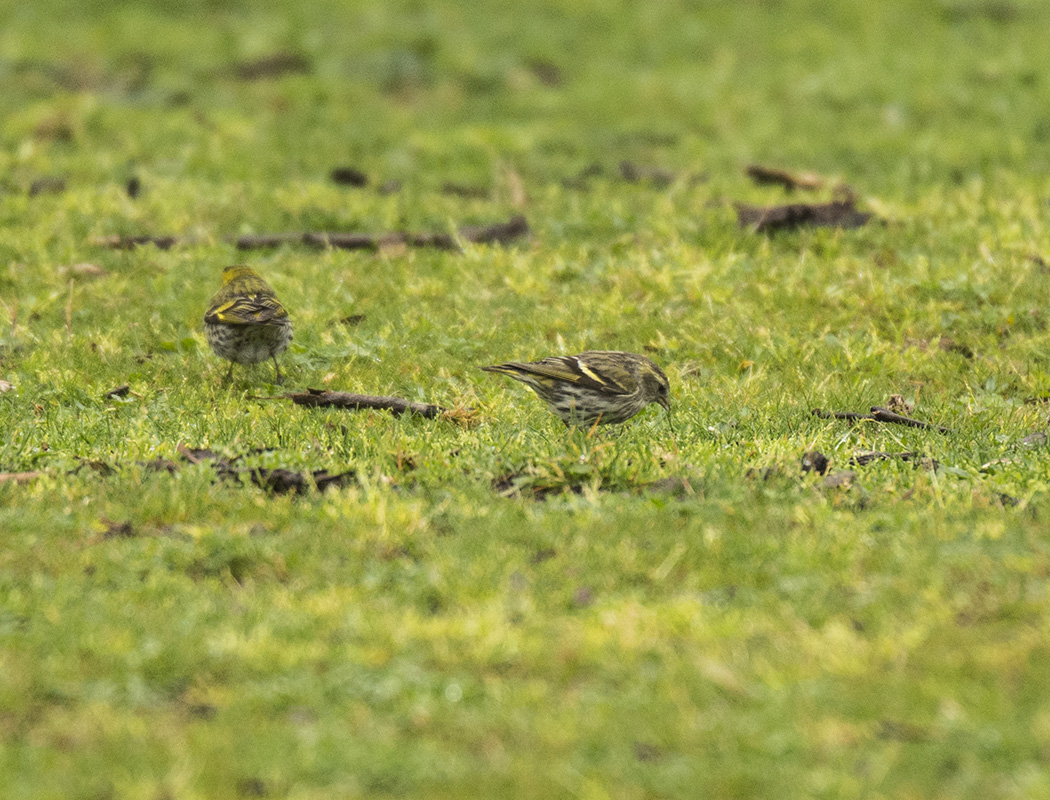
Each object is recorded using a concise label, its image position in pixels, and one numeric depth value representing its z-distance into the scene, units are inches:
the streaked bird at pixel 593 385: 691.4
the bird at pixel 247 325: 771.4
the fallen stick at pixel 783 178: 1237.1
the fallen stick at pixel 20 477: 583.8
